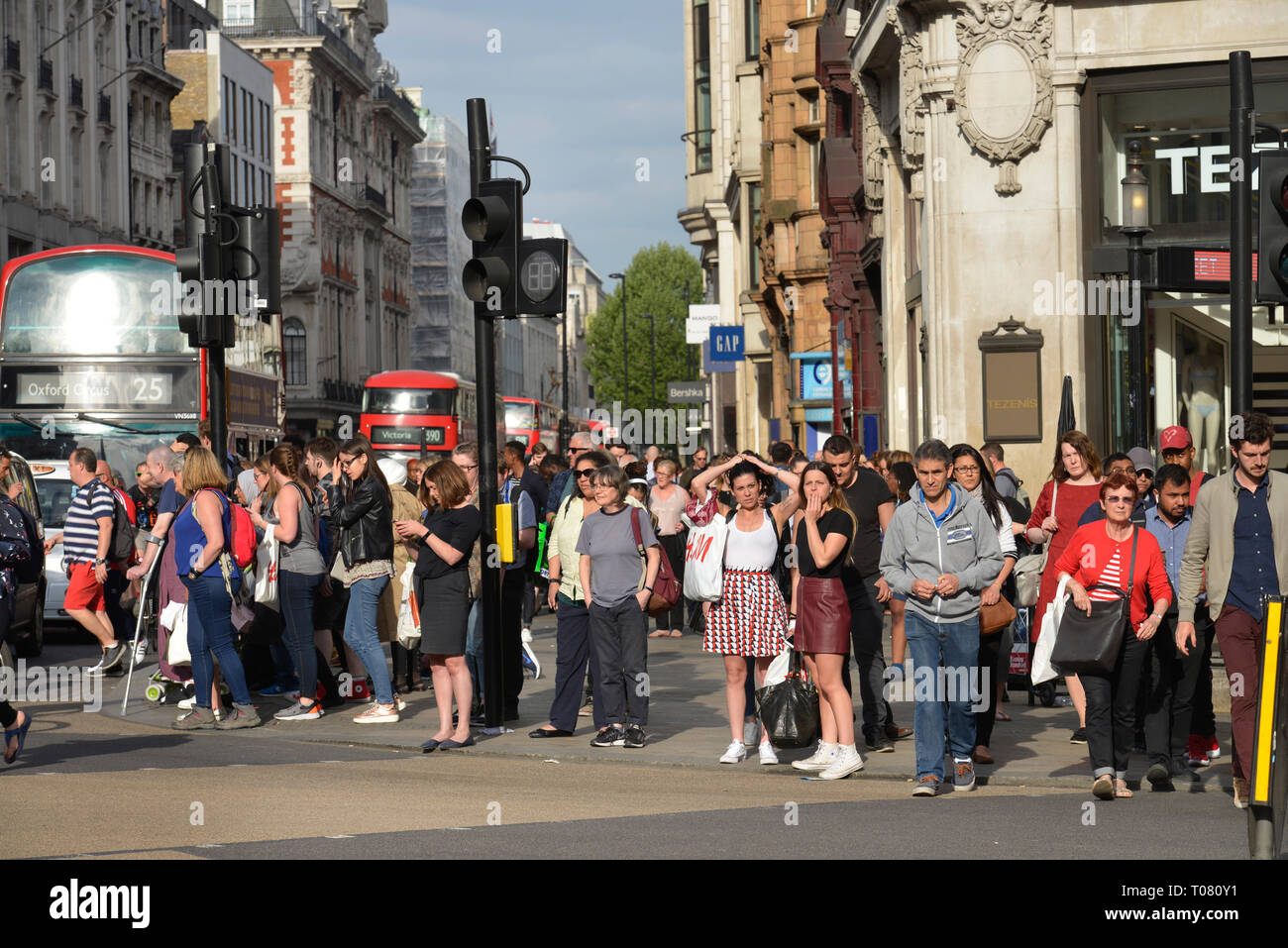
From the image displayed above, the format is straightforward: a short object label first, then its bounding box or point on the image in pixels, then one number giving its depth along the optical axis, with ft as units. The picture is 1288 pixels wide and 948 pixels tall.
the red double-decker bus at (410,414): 170.60
